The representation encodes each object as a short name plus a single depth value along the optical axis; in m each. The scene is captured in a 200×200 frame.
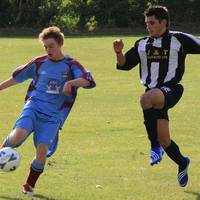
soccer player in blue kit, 13.72
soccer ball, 13.22
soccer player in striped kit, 14.64
